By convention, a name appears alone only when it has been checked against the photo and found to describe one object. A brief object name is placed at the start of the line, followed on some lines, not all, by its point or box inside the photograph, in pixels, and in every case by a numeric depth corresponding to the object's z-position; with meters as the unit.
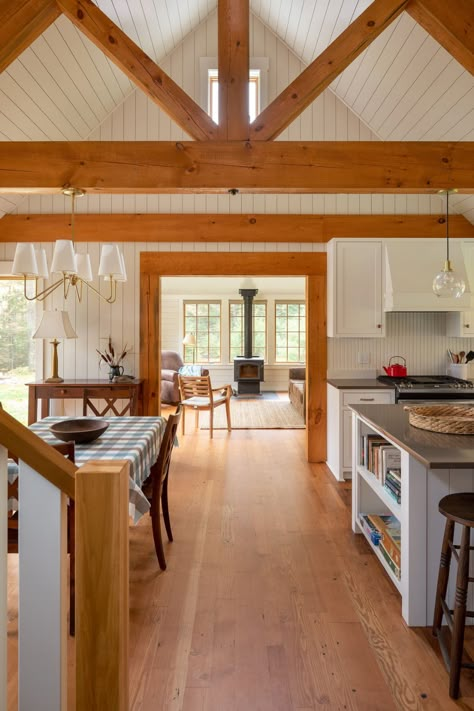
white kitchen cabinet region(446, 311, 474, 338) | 4.72
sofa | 7.70
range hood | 4.50
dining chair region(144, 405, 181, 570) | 2.69
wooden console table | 4.55
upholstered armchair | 8.05
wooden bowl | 2.64
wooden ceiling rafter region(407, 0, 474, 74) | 2.70
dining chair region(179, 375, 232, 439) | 6.32
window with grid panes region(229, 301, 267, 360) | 10.73
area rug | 6.88
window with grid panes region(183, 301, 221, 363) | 10.75
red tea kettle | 4.84
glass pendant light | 2.73
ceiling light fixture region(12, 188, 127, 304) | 2.96
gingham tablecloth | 2.39
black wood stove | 9.97
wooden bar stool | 1.79
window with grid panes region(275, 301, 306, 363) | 10.84
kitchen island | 2.19
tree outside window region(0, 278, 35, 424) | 5.22
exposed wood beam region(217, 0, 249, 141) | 2.81
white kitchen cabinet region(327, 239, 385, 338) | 4.62
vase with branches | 4.95
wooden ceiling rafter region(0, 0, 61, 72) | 2.68
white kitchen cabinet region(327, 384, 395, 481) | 4.39
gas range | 4.24
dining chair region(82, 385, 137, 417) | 4.57
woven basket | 2.39
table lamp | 3.55
